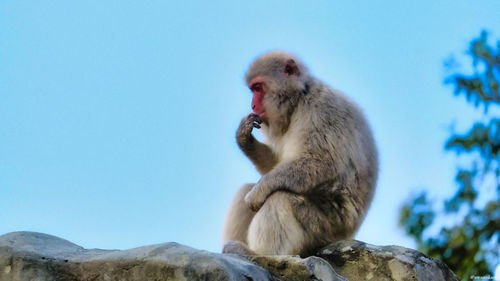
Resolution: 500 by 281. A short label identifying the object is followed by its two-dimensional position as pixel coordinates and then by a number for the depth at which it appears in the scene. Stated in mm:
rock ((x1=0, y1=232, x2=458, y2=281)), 6344
